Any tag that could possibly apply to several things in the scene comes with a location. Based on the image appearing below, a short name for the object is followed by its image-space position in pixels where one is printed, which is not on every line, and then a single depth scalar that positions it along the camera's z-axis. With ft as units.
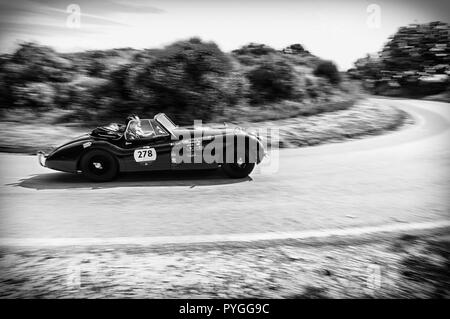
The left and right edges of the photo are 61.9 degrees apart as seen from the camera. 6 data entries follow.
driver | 20.18
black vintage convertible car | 20.16
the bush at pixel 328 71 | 60.43
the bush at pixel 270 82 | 49.96
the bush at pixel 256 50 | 49.35
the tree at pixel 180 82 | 38.40
